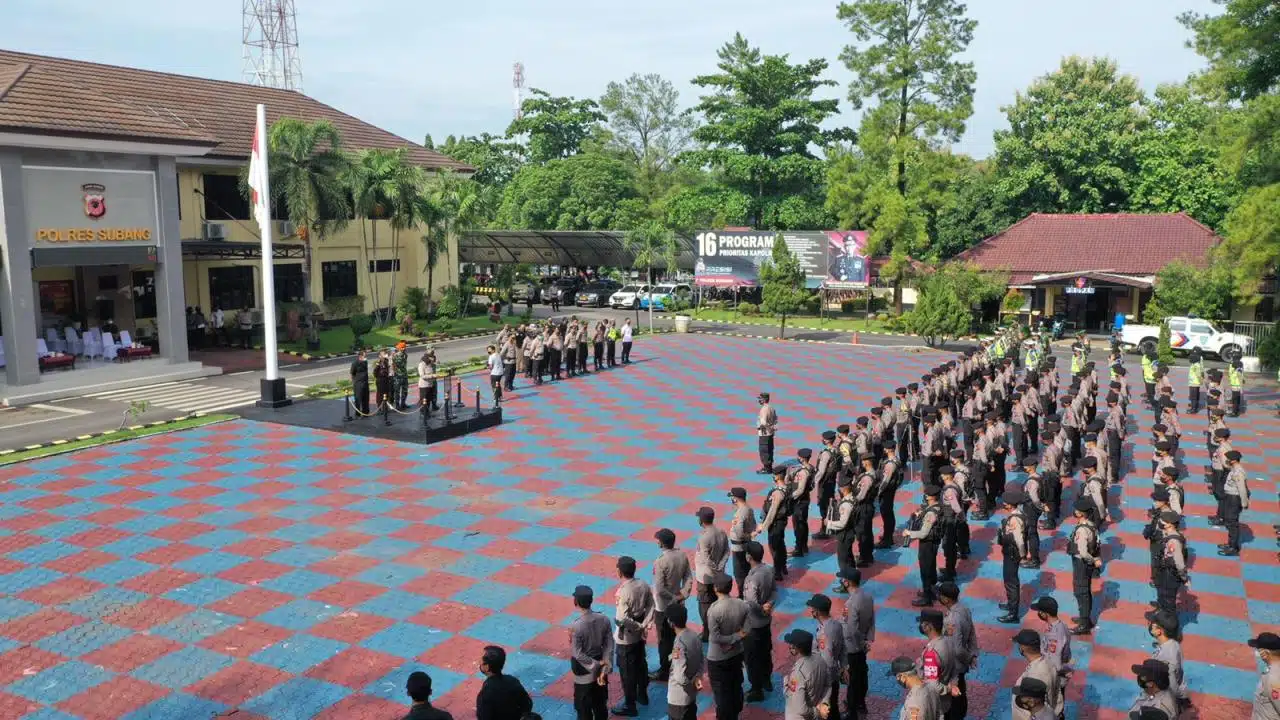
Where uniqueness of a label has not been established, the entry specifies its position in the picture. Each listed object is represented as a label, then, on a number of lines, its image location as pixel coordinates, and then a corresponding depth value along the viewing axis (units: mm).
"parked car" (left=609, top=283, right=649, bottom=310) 47938
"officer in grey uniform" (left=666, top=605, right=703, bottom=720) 7688
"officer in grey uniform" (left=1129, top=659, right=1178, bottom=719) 6676
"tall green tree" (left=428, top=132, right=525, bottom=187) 75394
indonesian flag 21672
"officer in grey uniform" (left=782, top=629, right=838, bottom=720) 7070
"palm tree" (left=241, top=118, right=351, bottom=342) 31547
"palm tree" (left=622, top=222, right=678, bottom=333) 43531
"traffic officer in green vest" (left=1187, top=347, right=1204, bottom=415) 22000
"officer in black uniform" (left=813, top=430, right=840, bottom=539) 13180
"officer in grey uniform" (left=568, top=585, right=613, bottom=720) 7977
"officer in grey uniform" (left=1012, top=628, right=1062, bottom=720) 7160
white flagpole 21734
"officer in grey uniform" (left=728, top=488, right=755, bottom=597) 10781
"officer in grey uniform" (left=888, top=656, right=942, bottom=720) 6711
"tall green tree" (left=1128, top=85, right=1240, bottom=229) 42781
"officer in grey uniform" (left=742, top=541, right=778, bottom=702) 8727
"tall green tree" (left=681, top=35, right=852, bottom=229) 50094
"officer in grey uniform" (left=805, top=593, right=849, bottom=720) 7793
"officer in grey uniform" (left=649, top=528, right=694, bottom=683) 9219
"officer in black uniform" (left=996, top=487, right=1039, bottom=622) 10492
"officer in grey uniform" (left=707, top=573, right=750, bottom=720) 8047
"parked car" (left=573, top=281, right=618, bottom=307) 48875
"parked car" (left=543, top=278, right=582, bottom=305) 48875
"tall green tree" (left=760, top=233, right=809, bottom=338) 36125
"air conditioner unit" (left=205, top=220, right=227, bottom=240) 32094
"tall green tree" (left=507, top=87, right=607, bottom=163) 72938
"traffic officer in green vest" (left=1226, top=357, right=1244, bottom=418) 22000
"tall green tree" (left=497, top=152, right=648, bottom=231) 61344
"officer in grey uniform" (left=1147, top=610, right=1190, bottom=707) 7418
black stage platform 19359
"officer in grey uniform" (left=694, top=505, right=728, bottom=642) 9828
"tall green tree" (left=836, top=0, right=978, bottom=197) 43812
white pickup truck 31422
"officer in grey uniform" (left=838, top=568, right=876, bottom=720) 8469
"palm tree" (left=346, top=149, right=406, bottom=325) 33656
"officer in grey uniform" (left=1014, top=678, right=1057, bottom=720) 6395
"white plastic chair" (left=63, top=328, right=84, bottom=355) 26922
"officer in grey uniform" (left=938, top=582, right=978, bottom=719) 7969
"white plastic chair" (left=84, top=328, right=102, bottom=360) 27062
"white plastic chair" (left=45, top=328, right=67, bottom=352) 26703
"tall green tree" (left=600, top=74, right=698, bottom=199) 77938
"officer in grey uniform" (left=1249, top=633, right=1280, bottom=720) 6945
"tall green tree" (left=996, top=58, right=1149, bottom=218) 43844
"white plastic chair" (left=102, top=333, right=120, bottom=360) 26859
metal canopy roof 48781
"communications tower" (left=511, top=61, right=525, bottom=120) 85981
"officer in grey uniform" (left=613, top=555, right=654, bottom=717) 8508
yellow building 23625
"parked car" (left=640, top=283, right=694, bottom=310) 47469
